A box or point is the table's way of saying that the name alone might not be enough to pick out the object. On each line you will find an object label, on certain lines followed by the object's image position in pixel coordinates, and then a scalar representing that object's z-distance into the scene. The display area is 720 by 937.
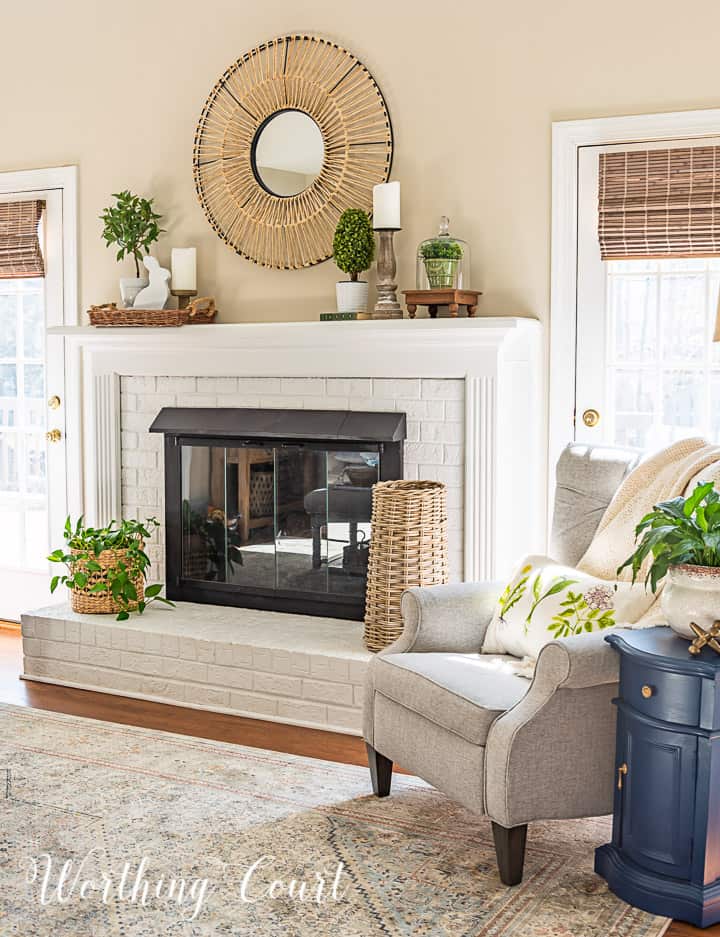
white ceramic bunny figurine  4.46
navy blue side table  2.37
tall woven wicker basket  3.61
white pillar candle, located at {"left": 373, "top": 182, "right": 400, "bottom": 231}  3.89
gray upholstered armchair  2.53
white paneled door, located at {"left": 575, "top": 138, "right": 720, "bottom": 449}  3.72
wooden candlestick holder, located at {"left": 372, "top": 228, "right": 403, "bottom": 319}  3.95
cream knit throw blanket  2.97
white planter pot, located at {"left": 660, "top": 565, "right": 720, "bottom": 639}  2.41
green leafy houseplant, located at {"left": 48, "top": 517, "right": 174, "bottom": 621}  4.20
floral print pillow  2.82
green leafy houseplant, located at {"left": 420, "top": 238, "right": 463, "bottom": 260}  3.82
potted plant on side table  2.41
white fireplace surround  3.82
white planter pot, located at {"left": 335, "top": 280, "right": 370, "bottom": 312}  4.05
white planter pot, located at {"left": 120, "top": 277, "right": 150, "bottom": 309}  4.50
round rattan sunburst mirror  4.12
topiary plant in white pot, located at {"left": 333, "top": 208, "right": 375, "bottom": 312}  4.02
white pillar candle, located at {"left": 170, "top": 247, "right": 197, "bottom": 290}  4.40
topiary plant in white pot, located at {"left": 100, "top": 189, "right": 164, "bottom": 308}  4.45
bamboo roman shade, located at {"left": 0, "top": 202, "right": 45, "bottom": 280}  4.86
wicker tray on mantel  4.32
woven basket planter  4.20
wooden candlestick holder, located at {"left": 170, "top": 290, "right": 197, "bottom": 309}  4.43
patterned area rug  2.42
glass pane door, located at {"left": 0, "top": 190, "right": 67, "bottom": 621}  4.91
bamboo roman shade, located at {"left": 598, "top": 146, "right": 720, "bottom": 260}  3.60
